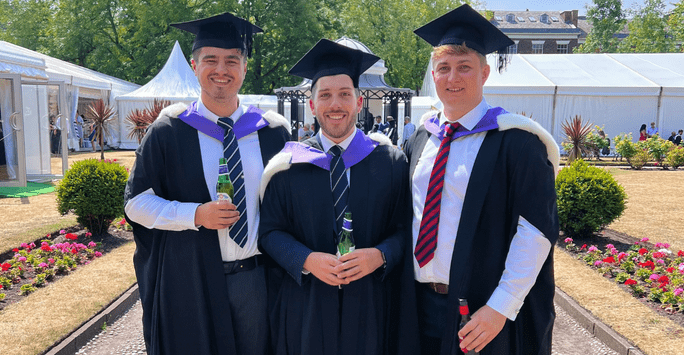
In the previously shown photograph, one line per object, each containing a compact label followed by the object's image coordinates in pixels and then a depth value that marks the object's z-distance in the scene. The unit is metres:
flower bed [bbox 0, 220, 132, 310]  5.65
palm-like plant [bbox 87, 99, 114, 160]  17.12
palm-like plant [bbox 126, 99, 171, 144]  17.78
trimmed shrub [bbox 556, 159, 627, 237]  7.64
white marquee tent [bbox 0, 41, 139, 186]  12.06
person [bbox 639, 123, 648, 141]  20.61
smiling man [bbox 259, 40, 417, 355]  2.44
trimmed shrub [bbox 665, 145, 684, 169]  17.59
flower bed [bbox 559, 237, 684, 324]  5.35
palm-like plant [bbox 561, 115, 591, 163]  17.06
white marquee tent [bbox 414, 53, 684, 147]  21.92
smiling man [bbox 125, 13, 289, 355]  2.71
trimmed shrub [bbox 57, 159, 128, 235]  7.57
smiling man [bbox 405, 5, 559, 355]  2.23
